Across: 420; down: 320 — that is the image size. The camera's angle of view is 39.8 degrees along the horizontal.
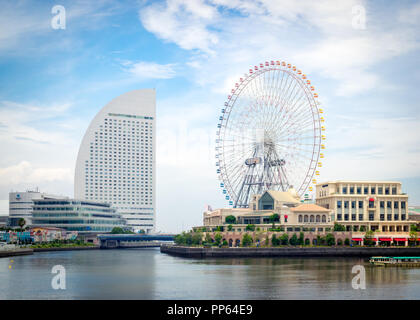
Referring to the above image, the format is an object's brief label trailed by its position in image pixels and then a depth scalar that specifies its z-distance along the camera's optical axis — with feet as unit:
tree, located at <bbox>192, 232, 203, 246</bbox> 571.89
